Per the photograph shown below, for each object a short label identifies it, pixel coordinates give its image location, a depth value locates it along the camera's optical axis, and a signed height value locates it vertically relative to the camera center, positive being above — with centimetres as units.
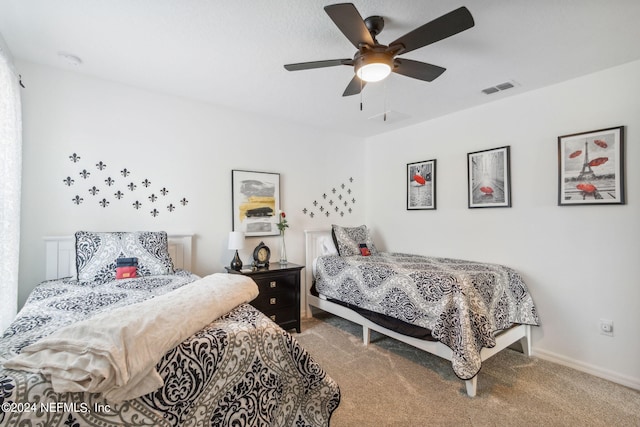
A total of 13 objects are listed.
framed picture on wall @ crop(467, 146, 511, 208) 309 +40
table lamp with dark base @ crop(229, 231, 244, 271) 314 -28
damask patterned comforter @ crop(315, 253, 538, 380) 224 -70
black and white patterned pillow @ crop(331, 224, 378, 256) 376 -29
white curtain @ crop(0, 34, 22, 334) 186 +20
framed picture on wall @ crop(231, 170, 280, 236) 346 +18
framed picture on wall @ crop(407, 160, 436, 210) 377 +40
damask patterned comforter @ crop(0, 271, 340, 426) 91 -61
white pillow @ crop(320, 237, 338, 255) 387 -39
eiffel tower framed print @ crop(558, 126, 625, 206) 244 +40
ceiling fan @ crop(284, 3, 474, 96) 151 +99
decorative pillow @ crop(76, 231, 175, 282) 230 -28
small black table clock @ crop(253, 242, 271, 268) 333 -43
